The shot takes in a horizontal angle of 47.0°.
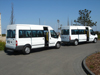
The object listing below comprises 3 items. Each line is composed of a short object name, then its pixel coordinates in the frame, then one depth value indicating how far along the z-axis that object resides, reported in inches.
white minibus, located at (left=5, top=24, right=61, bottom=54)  371.2
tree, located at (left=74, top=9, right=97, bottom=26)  1124.1
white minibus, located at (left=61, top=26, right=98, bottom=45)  596.7
